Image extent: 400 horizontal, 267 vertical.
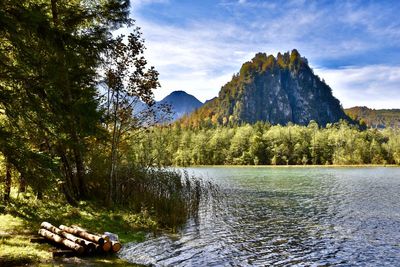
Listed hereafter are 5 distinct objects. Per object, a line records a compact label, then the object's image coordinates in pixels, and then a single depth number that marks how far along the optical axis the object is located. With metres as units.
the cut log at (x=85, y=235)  10.57
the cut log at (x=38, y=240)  11.02
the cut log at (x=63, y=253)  9.96
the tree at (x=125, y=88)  16.44
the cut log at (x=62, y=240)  10.17
